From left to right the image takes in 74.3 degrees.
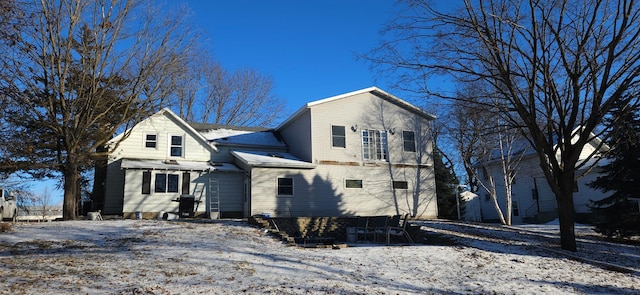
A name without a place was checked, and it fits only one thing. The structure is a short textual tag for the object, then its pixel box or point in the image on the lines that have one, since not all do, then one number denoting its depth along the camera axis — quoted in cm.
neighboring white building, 2580
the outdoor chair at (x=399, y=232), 1477
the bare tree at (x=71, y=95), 1556
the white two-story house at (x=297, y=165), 1927
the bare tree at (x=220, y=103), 3619
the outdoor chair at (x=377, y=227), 1549
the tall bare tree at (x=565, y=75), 1184
